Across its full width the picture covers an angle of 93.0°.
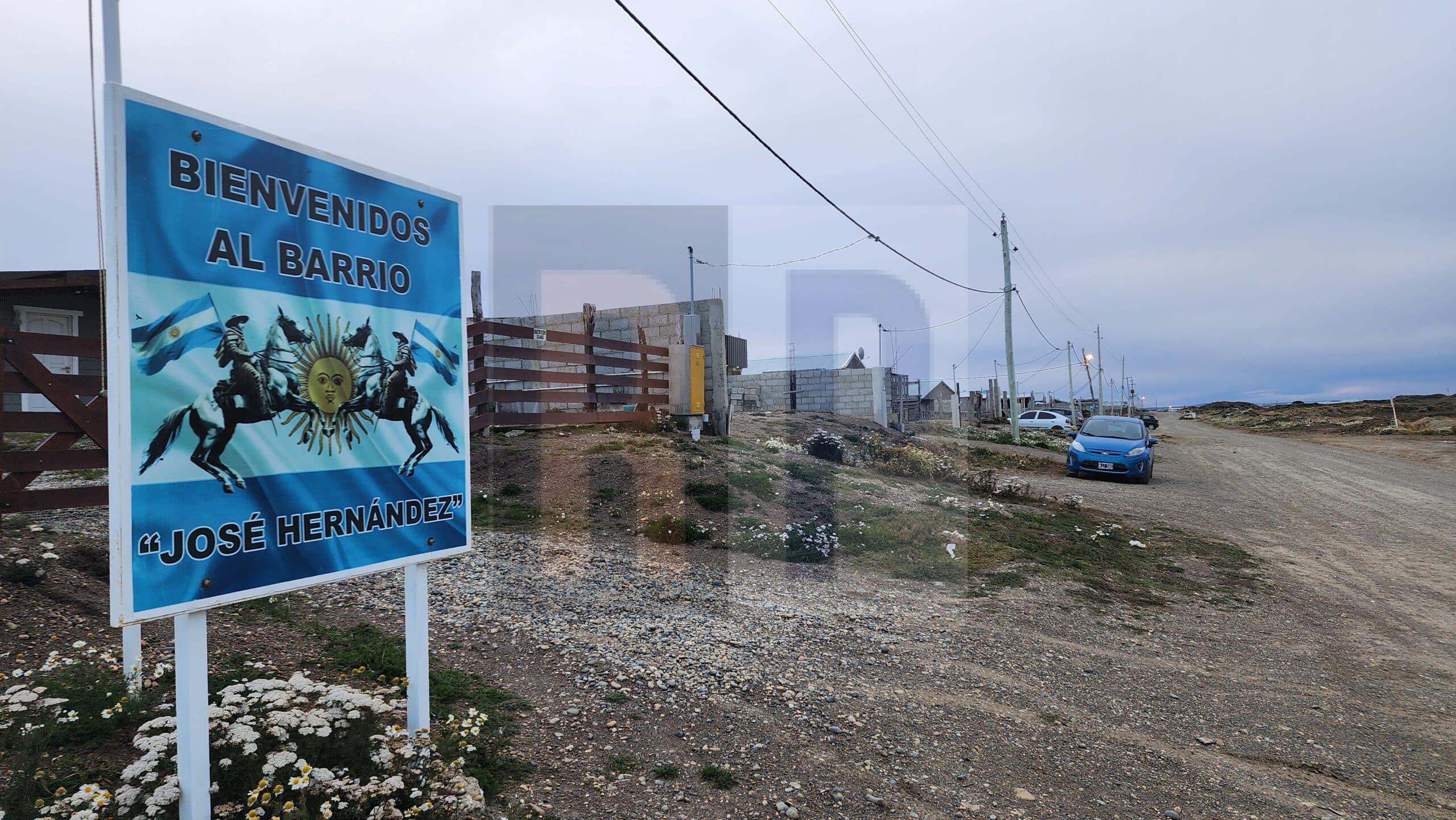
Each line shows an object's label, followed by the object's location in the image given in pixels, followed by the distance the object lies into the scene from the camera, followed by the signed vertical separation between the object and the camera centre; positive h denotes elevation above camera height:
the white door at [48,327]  12.88 +1.78
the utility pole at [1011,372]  26.69 +1.19
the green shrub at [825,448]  14.82 -0.91
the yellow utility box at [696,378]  14.63 +0.64
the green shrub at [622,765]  3.33 -1.73
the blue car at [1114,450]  15.80 -1.15
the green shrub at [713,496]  9.14 -1.19
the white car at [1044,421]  37.09 -1.04
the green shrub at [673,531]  7.96 -1.42
